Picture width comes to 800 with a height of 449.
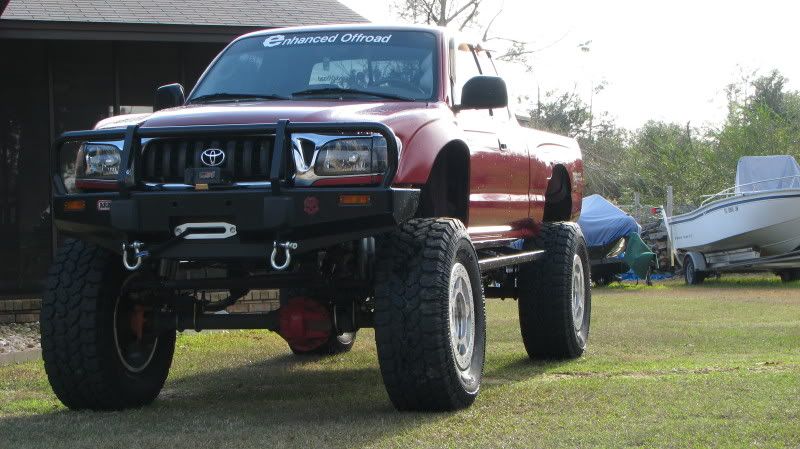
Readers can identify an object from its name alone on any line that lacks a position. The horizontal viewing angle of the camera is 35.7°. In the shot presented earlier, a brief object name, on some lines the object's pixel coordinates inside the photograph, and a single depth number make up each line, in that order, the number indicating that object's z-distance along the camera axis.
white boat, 23.89
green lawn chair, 25.08
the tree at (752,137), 39.91
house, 13.58
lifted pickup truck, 6.27
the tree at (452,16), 41.62
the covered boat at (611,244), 25.22
